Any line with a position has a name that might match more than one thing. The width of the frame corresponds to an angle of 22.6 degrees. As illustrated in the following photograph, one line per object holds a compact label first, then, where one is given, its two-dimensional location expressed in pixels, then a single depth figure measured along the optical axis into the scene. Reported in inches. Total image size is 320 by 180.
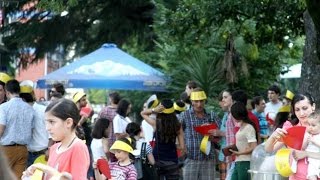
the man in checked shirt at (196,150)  460.8
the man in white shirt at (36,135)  431.8
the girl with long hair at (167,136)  448.5
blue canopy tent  667.4
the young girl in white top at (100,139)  444.5
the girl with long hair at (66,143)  222.8
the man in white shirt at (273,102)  607.8
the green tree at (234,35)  553.0
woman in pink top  302.7
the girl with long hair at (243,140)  391.9
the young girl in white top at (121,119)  474.4
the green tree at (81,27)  937.5
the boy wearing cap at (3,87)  457.7
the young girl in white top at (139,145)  435.2
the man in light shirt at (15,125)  415.5
